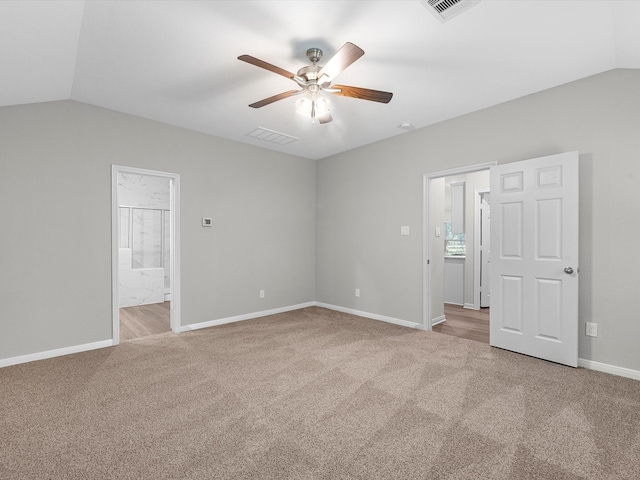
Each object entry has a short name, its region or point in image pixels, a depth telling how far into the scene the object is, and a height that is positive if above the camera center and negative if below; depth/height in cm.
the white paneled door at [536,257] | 292 -17
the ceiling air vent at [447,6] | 192 +144
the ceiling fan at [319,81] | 216 +121
